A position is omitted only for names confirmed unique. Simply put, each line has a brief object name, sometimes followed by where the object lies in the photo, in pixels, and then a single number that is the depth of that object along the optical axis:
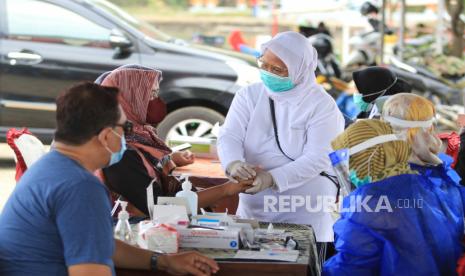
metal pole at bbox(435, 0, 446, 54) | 14.83
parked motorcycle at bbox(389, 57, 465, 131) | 12.12
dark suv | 7.93
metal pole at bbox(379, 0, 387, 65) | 12.06
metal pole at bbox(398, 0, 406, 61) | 13.32
